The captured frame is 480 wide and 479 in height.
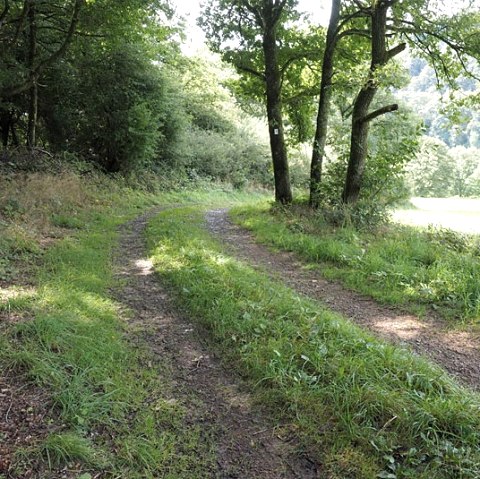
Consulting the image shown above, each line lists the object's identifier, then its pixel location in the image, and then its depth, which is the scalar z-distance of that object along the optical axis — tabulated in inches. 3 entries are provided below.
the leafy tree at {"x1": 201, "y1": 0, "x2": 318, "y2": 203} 490.9
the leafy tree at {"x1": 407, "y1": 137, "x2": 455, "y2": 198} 2502.5
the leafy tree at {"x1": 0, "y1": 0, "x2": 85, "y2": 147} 461.7
